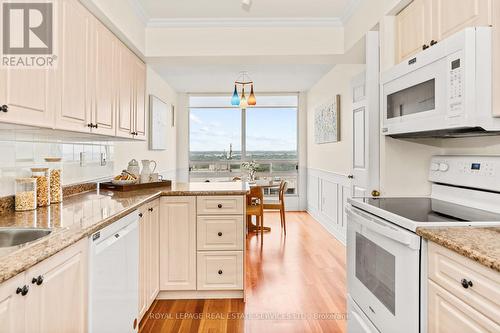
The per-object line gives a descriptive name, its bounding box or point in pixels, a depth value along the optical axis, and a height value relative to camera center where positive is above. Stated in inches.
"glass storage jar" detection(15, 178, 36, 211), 71.5 -6.9
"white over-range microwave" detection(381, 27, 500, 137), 58.2 +15.3
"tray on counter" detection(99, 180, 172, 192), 108.9 -7.9
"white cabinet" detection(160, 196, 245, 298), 105.0 -26.5
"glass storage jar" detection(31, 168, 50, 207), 77.4 -5.8
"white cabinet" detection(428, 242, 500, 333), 40.0 -18.3
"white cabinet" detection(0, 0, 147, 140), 58.4 +18.7
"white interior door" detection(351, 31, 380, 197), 91.2 +14.9
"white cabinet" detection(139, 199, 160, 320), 89.6 -27.4
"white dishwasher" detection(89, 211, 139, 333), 60.7 -24.7
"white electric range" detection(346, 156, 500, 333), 55.4 -13.9
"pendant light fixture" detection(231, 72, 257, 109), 186.2 +37.9
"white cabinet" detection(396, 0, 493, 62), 60.3 +31.7
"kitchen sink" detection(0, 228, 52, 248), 55.3 -12.5
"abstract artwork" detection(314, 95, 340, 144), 181.6 +26.9
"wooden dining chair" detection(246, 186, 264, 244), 171.9 -23.6
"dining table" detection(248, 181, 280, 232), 194.7 -13.9
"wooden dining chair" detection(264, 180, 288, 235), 193.0 -25.4
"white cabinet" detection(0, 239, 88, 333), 38.5 -18.7
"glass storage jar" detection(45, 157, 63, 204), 83.6 -5.2
